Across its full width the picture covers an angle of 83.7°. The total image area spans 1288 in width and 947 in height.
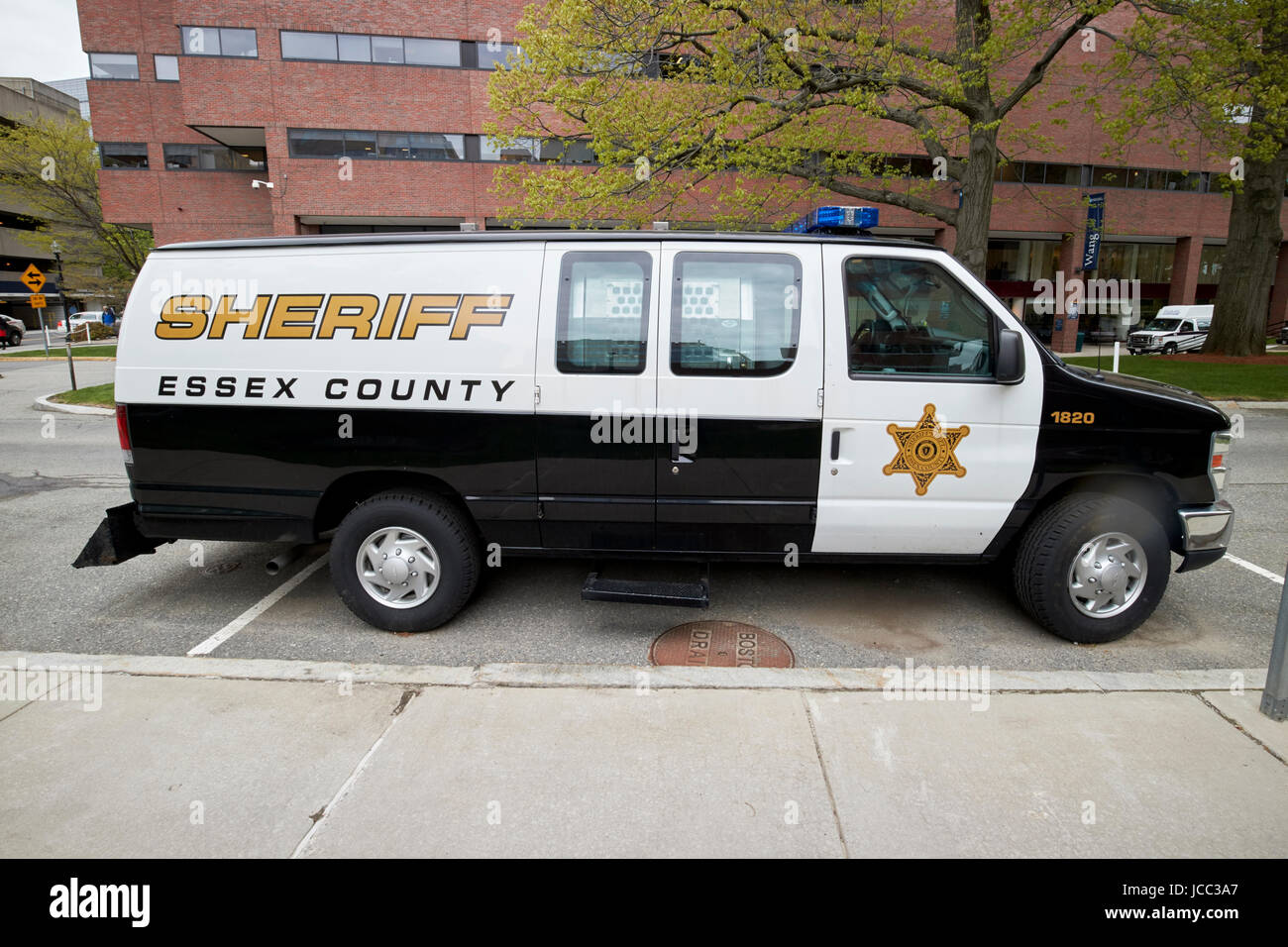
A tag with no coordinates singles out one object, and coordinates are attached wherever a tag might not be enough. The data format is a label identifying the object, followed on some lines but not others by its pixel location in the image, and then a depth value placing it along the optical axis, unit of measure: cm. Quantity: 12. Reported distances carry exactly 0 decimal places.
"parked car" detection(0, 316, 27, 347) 3881
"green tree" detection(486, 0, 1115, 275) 1189
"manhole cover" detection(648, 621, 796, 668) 392
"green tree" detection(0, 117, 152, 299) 3691
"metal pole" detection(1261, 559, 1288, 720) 323
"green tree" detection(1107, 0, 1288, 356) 1216
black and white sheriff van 388
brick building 2795
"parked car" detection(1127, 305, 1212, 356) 3061
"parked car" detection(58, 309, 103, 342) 4611
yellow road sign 2016
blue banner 1656
